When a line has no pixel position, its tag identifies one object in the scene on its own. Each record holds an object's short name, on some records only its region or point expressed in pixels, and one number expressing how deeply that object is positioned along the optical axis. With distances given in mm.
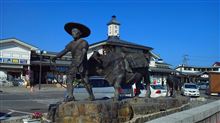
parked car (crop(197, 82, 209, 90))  42285
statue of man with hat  5675
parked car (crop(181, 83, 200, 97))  25325
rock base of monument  5234
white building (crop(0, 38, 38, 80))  30673
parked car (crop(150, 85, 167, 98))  16719
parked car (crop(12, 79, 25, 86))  30538
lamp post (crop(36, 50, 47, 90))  33527
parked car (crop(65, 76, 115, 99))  13176
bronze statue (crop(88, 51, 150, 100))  6391
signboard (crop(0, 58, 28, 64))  30538
